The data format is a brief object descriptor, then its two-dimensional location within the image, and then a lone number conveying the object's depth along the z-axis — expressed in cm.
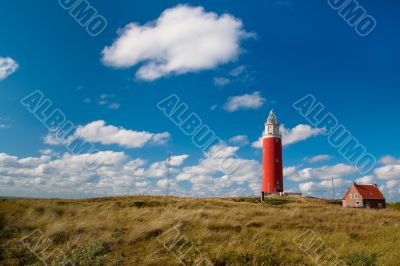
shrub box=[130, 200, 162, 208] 2712
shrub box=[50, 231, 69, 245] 1010
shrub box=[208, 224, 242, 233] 1215
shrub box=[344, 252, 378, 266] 827
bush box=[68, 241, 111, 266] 786
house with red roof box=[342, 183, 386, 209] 5328
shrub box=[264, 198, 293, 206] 4250
